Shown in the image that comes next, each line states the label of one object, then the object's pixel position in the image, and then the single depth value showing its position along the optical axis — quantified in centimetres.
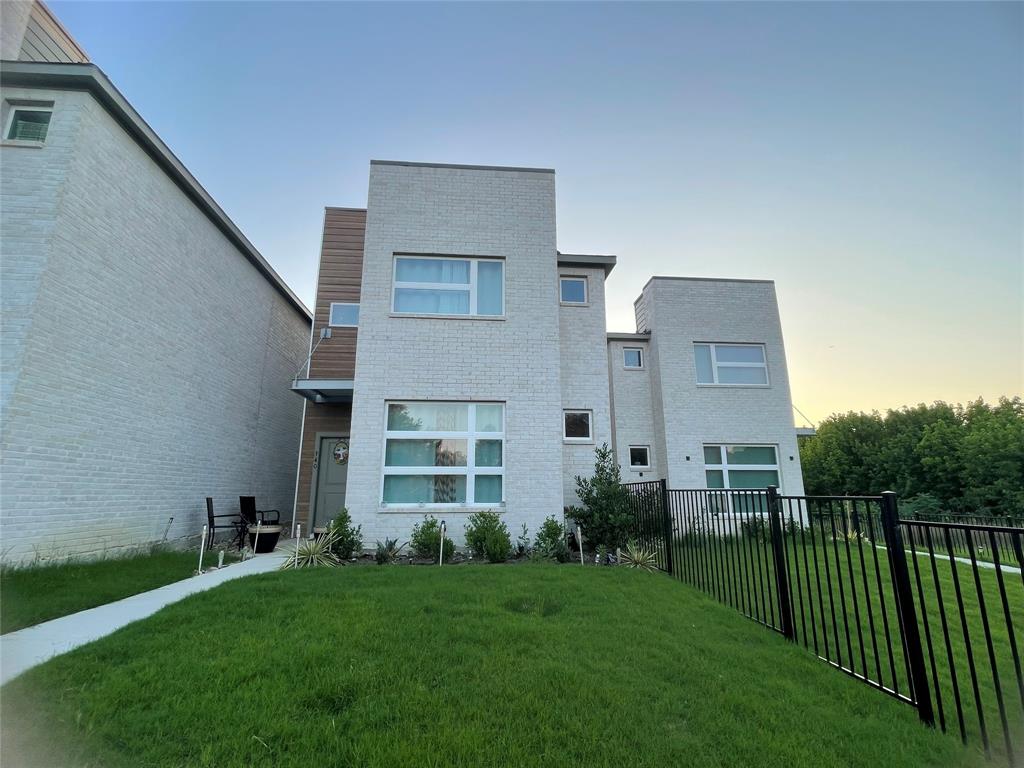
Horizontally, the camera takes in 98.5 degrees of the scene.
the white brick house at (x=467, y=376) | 832
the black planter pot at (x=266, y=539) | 869
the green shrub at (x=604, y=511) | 774
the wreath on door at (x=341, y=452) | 1110
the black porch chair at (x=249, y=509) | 1023
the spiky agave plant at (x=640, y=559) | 681
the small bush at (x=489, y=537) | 732
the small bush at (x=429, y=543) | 746
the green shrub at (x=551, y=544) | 750
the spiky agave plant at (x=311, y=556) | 686
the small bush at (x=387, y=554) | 724
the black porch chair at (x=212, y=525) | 896
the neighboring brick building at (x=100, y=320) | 614
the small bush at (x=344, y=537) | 732
